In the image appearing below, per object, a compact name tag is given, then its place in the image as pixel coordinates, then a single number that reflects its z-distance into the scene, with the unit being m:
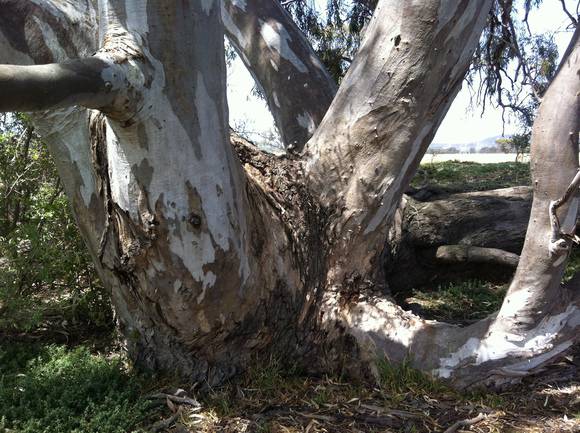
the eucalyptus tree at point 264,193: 2.34
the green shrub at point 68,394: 2.57
